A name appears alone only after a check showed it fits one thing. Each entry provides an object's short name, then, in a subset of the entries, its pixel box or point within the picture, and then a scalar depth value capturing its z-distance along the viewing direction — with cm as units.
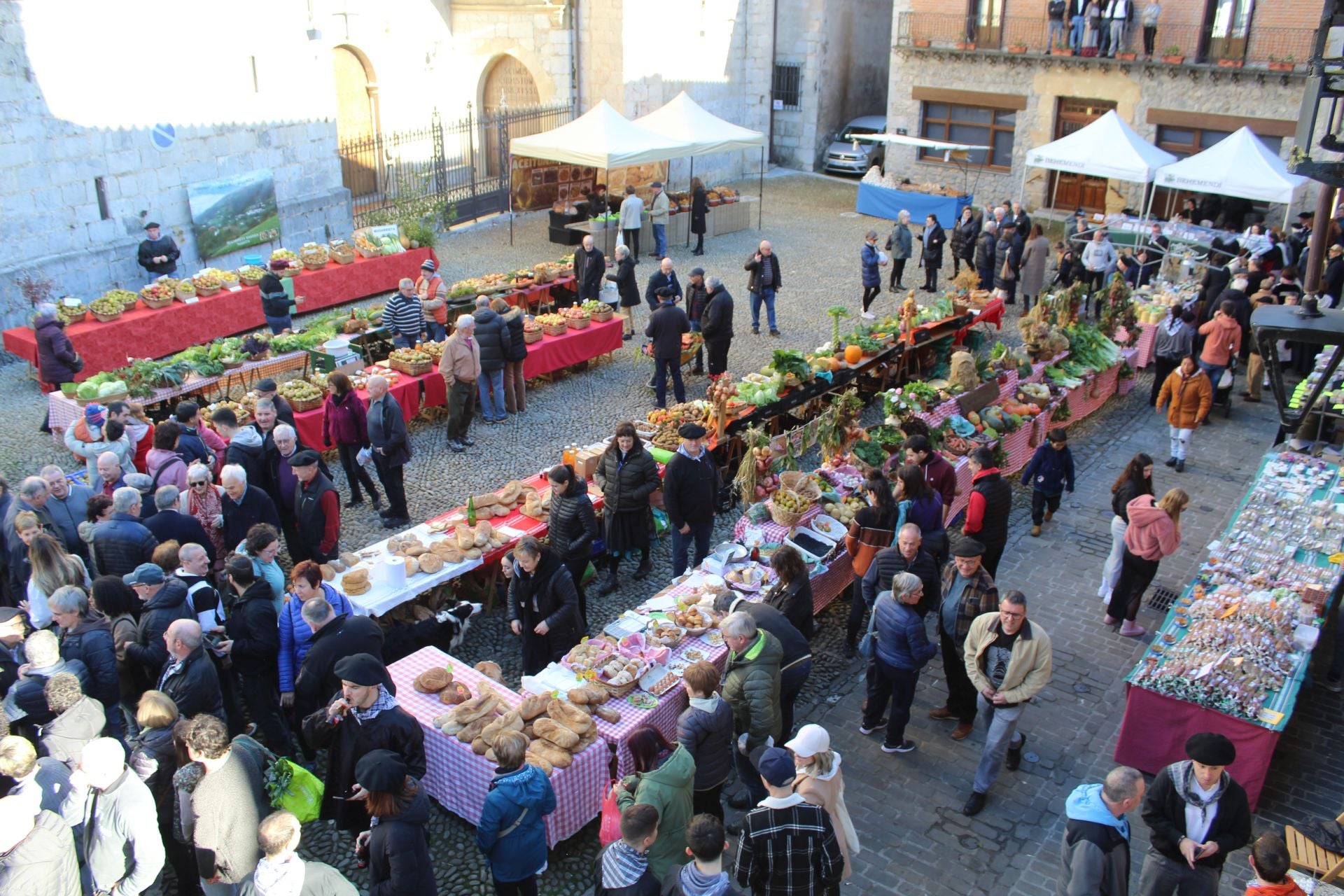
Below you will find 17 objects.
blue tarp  2012
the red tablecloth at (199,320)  1223
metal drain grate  862
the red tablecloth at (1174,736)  625
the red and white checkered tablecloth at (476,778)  584
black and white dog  709
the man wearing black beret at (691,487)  804
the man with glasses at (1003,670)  602
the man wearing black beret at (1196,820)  497
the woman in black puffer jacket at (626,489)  808
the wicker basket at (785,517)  821
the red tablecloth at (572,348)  1247
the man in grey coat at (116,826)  463
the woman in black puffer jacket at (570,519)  734
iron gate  1919
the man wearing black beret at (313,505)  770
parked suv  2625
